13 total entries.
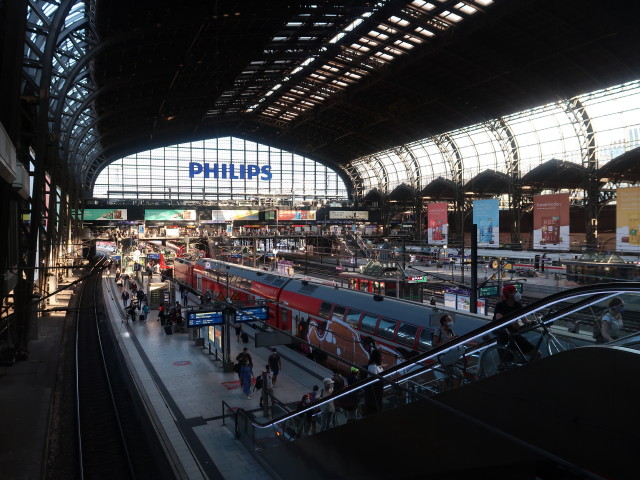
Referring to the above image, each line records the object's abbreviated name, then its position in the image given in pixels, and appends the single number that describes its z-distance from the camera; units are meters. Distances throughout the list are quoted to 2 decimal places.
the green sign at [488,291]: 18.45
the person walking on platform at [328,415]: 7.17
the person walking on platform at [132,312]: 25.77
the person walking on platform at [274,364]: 13.76
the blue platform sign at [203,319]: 16.23
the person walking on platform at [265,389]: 11.53
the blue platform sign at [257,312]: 16.64
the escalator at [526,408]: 3.44
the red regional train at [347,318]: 11.97
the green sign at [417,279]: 22.28
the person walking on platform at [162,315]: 24.02
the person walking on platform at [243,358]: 13.85
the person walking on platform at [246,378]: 13.61
